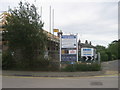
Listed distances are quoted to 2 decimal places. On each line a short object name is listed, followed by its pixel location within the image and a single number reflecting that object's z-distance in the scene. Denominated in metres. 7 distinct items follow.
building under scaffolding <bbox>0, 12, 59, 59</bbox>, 18.64
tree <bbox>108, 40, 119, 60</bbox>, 54.44
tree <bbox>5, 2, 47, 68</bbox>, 16.84
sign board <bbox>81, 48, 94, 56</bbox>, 18.72
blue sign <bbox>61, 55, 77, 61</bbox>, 17.79
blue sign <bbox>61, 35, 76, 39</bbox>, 18.08
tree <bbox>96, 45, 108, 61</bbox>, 36.19
